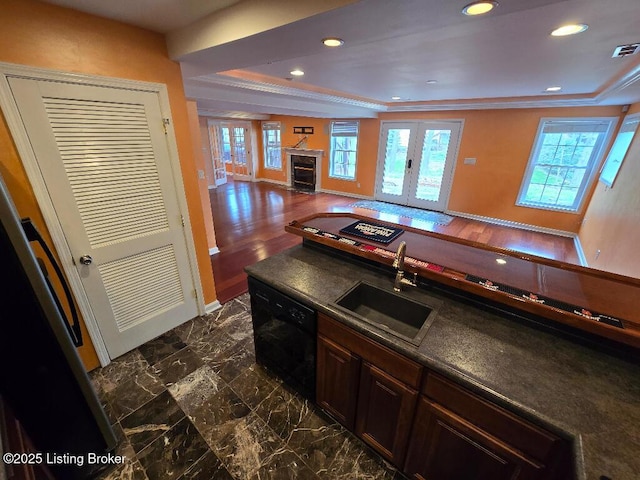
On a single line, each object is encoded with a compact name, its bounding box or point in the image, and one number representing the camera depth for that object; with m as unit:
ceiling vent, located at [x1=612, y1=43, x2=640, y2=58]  2.09
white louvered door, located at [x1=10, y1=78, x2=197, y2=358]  1.57
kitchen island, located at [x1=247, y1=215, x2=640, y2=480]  0.81
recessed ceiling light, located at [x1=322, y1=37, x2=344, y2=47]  1.43
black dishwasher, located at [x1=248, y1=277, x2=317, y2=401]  1.55
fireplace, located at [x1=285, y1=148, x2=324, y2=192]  8.26
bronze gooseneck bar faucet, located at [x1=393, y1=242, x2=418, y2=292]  1.47
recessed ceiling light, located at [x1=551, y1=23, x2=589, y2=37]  1.76
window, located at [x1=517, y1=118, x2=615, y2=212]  4.56
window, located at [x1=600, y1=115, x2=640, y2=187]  3.53
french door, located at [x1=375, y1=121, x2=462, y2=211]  6.03
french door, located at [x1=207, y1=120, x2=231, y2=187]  8.48
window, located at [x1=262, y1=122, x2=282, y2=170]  9.00
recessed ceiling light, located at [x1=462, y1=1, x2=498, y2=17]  1.07
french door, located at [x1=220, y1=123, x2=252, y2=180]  9.36
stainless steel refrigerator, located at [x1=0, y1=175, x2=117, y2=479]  1.06
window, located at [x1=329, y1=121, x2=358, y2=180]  7.40
